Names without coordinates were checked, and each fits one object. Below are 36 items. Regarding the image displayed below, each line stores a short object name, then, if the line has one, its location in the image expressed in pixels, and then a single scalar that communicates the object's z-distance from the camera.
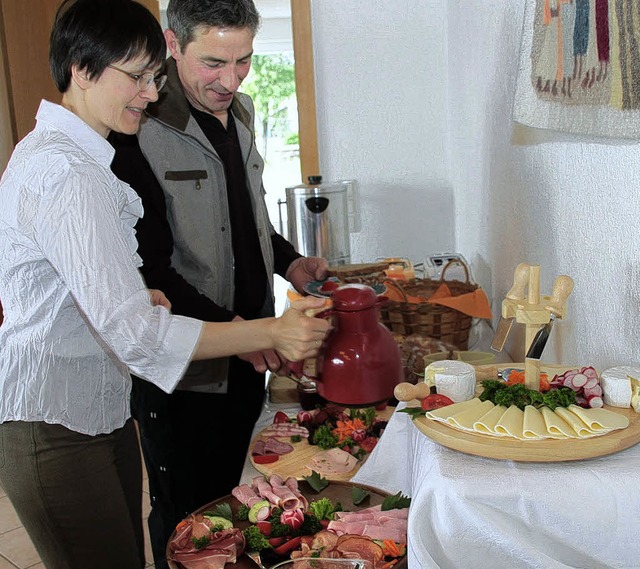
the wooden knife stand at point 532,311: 0.89
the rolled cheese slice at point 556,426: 0.80
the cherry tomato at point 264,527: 1.02
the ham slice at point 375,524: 0.95
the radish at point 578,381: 0.89
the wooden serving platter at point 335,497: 1.08
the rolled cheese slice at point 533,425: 0.80
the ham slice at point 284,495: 1.06
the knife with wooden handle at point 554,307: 0.90
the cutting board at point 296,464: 1.27
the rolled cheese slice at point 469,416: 0.83
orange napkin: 1.76
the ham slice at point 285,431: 1.44
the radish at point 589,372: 0.89
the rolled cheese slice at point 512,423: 0.81
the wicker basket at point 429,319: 1.74
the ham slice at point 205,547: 0.94
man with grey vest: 1.52
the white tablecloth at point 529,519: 0.76
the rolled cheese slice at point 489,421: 0.82
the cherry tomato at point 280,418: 1.51
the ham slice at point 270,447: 1.37
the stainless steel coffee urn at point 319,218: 2.65
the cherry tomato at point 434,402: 0.90
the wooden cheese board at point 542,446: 0.78
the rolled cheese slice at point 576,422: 0.80
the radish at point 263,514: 1.04
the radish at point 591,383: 0.88
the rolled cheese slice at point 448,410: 0.86
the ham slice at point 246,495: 1.08
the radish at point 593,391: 0.88
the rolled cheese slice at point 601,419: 0.81
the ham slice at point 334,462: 1.27
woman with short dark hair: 1.01
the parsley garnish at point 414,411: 0.88
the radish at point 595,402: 0.87
